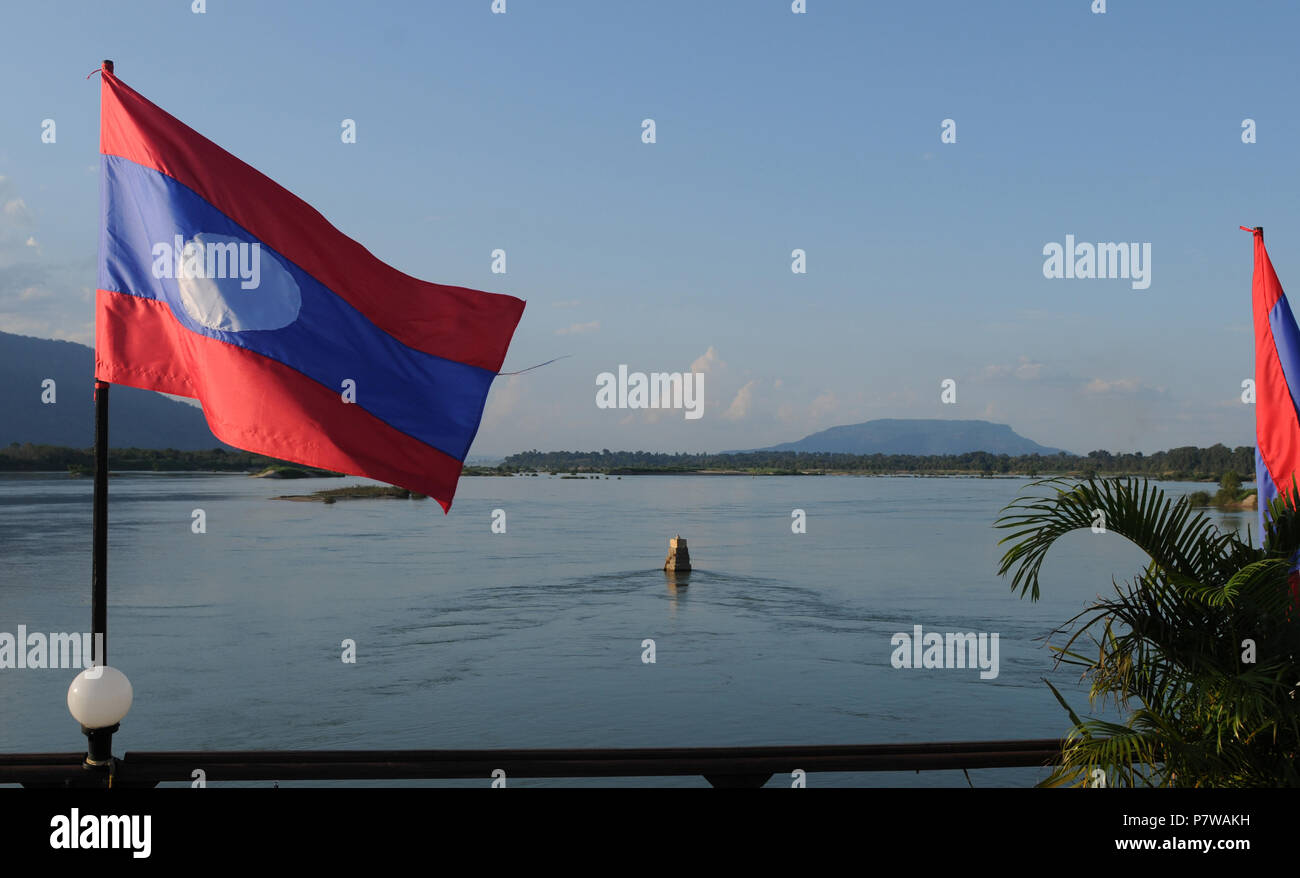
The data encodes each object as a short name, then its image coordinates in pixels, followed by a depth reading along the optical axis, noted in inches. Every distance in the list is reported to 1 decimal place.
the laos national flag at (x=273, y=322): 215.9
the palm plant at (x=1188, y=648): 192.7
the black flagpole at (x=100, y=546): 201.0
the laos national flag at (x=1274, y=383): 278.1
